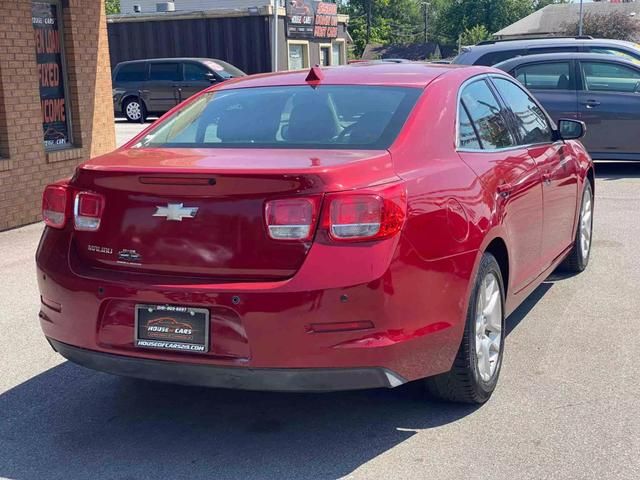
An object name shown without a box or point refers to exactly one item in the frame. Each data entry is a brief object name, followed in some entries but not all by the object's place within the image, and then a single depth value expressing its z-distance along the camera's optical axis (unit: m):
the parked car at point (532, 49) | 13.62
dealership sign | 33.50
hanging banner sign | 9.77
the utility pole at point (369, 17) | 90.75
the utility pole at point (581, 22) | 49.11
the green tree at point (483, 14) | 82.94
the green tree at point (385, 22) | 91.69
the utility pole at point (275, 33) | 26.34
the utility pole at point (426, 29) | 93.31
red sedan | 3.59
